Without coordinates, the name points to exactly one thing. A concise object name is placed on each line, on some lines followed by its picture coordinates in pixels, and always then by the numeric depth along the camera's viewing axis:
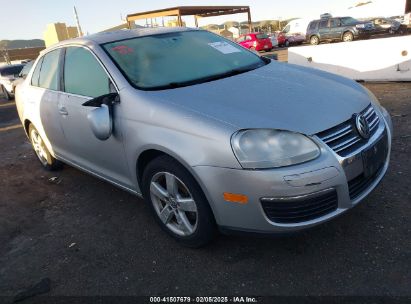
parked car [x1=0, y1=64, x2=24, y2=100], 14.65
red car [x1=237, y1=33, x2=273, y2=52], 24.14
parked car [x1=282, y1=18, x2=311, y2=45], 27.86
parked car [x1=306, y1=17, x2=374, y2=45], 20.86
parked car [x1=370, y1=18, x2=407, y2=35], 21.80
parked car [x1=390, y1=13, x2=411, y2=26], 16.57
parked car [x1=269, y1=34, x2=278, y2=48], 24.99
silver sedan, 2.28
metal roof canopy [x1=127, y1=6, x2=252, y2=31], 22.08
